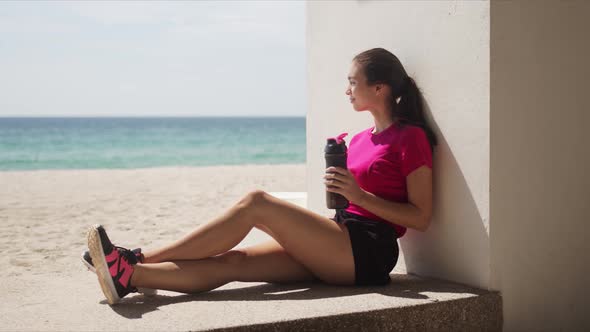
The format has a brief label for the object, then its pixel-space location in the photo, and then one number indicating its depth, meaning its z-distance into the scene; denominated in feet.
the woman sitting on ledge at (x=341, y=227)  9.32
